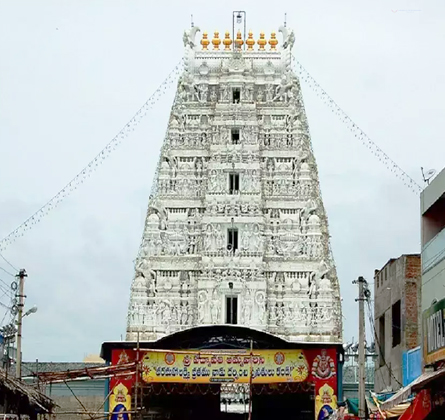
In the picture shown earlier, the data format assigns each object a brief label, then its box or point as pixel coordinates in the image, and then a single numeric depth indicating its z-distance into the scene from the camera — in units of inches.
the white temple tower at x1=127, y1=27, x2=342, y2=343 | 2080.5
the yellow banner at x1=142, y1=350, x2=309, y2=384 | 1737.2
